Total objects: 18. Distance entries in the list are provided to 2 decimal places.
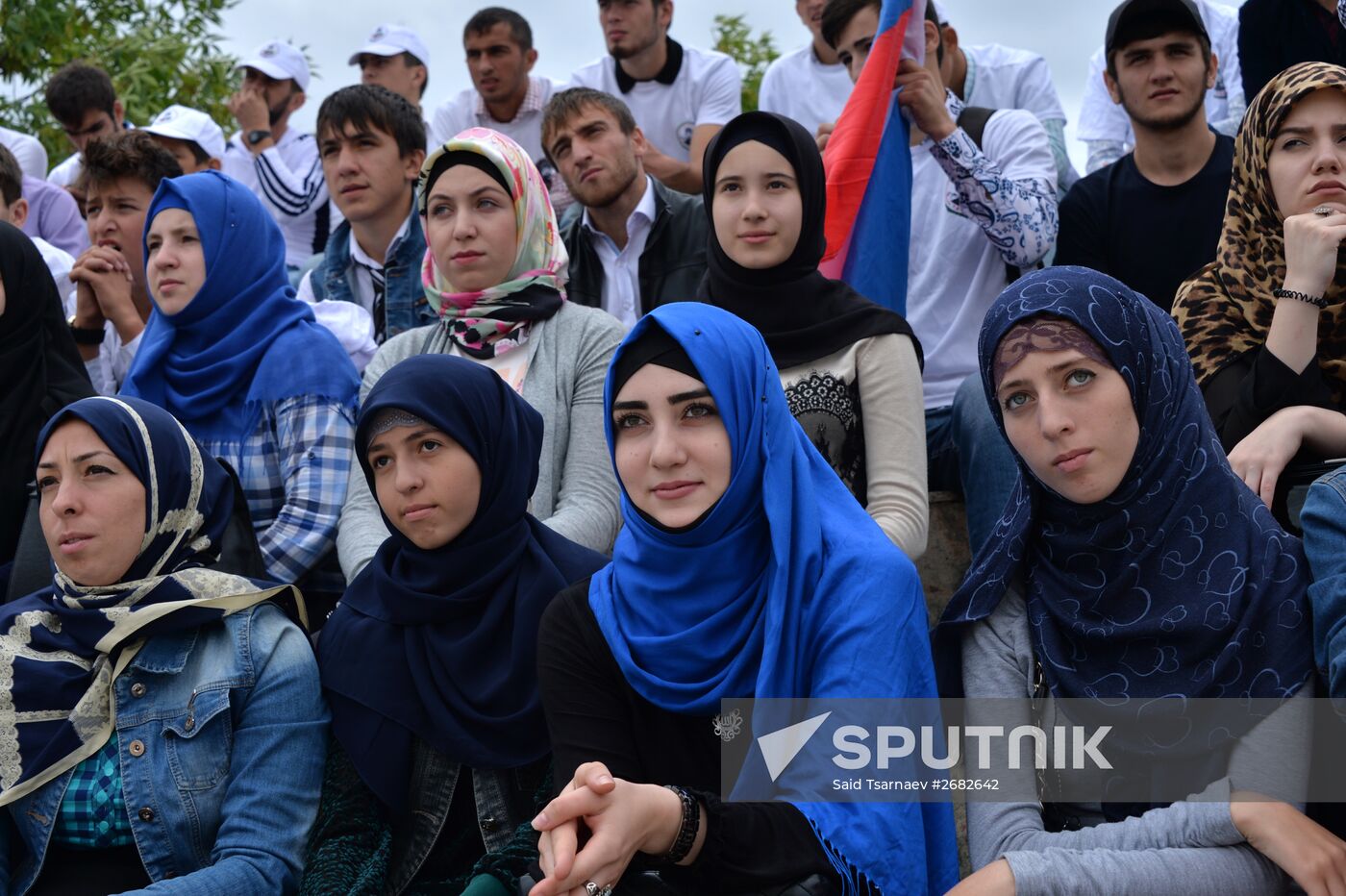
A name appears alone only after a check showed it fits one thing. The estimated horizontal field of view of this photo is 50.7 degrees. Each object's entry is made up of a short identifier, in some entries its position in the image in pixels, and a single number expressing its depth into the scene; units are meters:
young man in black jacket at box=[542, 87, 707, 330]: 5.58
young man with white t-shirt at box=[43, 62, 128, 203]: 7.50
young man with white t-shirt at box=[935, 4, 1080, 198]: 6.07
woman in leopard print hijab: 3.38
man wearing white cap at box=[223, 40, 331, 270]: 7.08
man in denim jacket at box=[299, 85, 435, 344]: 5.54
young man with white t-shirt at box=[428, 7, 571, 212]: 6.93
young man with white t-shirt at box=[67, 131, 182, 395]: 5.38
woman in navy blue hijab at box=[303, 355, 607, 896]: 3.20
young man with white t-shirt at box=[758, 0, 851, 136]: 6.52
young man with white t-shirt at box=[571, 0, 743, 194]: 6.76
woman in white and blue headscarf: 3.17
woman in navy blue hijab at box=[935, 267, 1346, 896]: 2.74
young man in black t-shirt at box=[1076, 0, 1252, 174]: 6.46
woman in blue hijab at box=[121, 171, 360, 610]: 4.16
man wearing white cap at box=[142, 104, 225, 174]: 6.66
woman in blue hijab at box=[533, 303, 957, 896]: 2.82
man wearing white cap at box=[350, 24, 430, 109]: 7.55
